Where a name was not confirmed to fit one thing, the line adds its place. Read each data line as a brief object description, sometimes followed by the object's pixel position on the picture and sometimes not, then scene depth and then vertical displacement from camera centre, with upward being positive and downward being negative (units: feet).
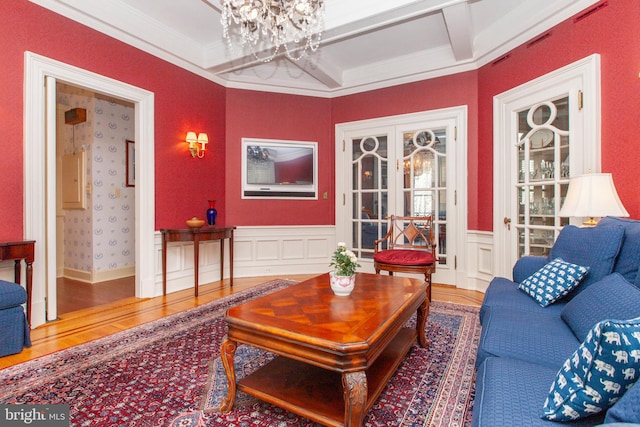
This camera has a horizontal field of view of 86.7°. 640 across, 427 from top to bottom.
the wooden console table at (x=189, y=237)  12.25 -0.88
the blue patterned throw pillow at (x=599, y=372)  2.73 -1.35
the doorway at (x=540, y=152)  9.14 +1.86
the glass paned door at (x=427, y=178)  14.23 +1.48
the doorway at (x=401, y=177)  13.96 +1.56
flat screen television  15.72 +2.07
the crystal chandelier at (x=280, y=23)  7.98 +5.78
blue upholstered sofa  2.80 -1.57
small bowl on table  12.76 -0.38
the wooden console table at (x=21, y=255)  8.03 -1.00
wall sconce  13.43 +2.86
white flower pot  6.52 -1.40
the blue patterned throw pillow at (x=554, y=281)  6.31 -1.35
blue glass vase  13.73 -0.04
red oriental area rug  5.19 -3.08
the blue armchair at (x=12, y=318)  7.16 -2.26
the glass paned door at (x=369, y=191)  15.52 +0.99
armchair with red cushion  10.78 -1.36
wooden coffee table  4.37 -1.86
